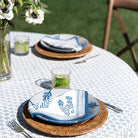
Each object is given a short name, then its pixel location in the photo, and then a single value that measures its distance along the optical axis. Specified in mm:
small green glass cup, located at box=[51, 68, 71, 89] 1850
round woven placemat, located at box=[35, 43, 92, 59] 2177
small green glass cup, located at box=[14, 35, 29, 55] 2204
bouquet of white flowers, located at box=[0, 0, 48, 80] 1676
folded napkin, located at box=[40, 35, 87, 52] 2222
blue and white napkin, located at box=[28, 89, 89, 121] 1581
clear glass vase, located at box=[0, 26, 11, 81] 1817
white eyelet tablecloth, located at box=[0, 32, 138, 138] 1591
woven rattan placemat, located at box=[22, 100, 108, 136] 1509
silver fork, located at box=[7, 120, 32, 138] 1526
